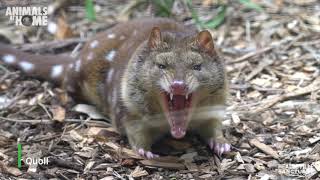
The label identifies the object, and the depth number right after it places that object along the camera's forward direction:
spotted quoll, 6.15
